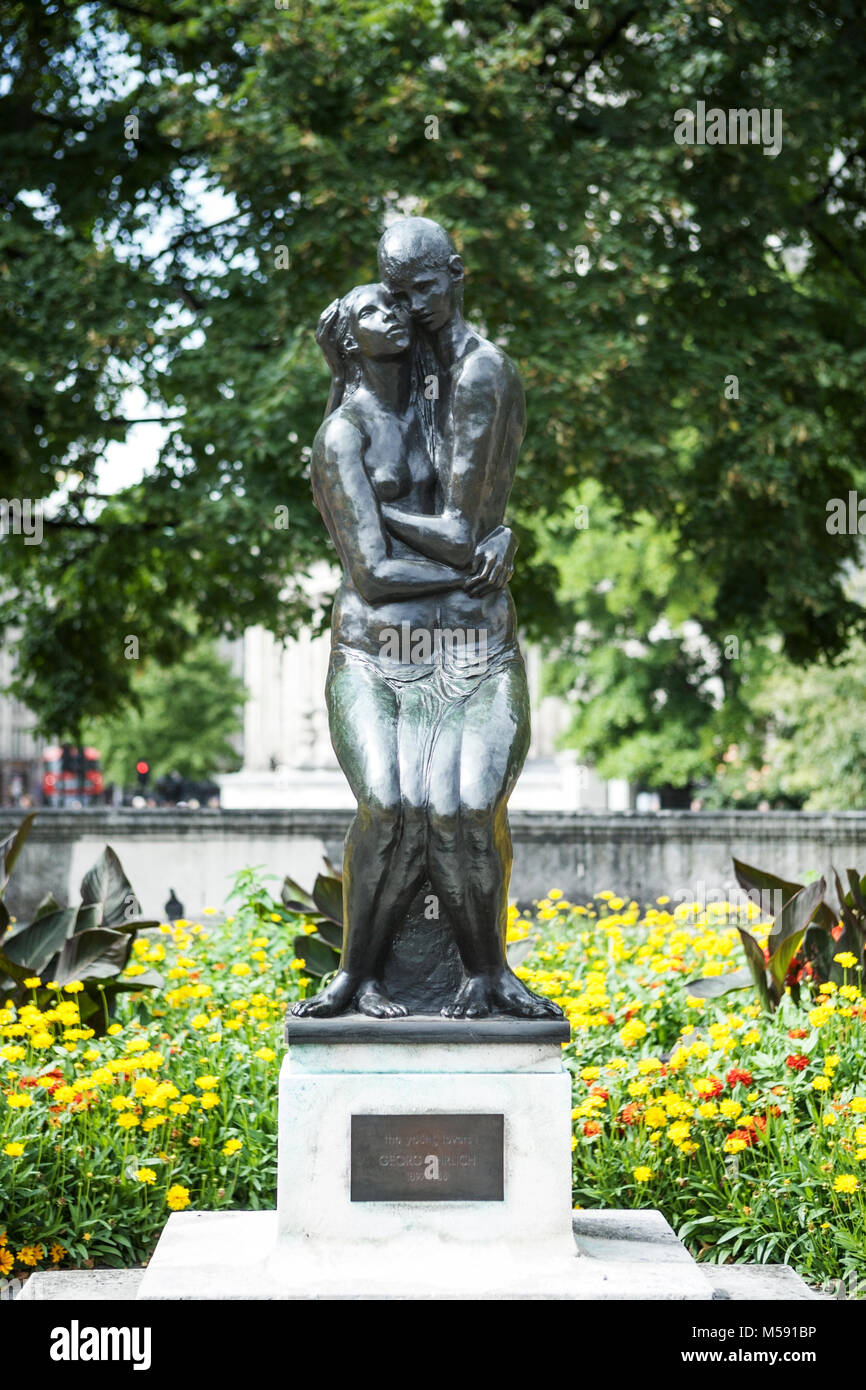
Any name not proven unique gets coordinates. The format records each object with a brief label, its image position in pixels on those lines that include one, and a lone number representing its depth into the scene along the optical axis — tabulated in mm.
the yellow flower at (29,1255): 5461
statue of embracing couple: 5043
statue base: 4785
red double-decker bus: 51500
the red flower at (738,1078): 6105
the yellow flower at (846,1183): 5180
